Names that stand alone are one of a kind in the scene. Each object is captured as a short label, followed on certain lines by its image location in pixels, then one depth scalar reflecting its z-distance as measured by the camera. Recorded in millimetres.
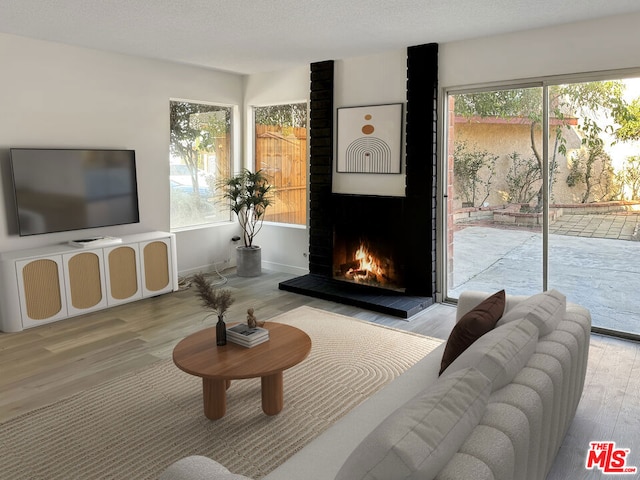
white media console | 4211
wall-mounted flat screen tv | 4430
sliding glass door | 3982
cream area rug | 2430
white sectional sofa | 1280
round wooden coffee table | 2545
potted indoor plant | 6055
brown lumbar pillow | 2168
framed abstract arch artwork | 5059
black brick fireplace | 4812
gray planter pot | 6145
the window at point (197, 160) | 5887
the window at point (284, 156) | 6066
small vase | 2854
